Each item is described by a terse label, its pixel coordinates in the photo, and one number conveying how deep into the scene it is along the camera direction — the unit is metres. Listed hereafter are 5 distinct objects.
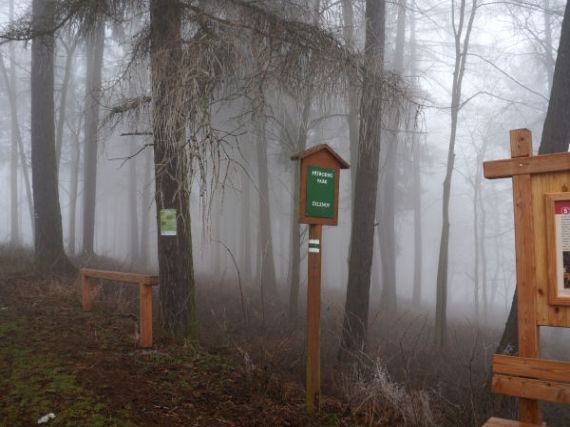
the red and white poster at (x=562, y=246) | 3.74
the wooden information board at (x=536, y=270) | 3.75
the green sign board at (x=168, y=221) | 7.00
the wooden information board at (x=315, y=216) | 5.30
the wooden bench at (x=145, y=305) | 6.57
